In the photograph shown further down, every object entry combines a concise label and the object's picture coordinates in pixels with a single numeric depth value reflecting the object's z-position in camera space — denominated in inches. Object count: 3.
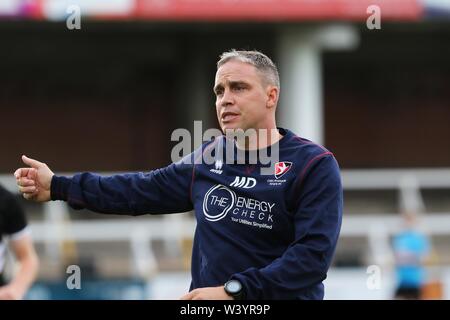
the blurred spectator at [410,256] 1064.8
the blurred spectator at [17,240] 552.4
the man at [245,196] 354.6
